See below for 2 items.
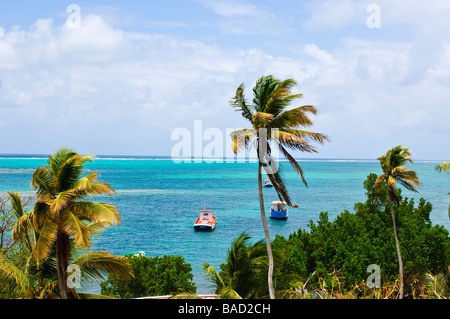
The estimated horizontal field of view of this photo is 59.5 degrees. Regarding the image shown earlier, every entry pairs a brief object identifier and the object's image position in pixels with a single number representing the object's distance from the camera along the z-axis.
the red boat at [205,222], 67.19
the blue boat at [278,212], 78.25
